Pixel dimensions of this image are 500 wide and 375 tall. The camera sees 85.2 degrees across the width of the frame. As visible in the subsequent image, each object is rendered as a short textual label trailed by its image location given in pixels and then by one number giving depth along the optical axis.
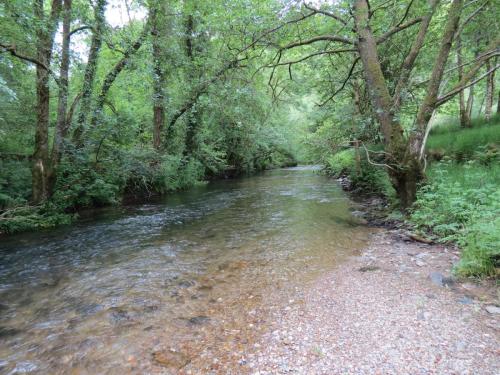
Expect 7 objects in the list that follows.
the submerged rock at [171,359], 2.80
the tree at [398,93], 6.39
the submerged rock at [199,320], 3.51
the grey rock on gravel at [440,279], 3.79
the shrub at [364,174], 9.59
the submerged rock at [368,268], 4.52
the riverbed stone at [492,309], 3.06
